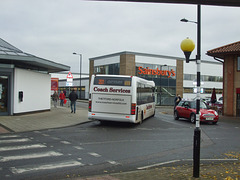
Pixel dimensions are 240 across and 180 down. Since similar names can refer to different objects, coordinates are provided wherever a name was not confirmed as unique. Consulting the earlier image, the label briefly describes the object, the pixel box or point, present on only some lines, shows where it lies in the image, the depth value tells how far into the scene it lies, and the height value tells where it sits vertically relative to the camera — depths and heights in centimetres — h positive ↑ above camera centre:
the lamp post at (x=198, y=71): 568 +43
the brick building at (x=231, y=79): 2480 +104
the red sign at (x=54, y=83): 2854 +57
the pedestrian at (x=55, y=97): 2822 -91
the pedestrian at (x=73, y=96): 2108 -63
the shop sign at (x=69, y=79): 2288 +81
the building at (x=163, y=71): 5184 +393
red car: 1775 -155
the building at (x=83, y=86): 6034 +49
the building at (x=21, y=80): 1702 +53
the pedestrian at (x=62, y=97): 3112 -99
